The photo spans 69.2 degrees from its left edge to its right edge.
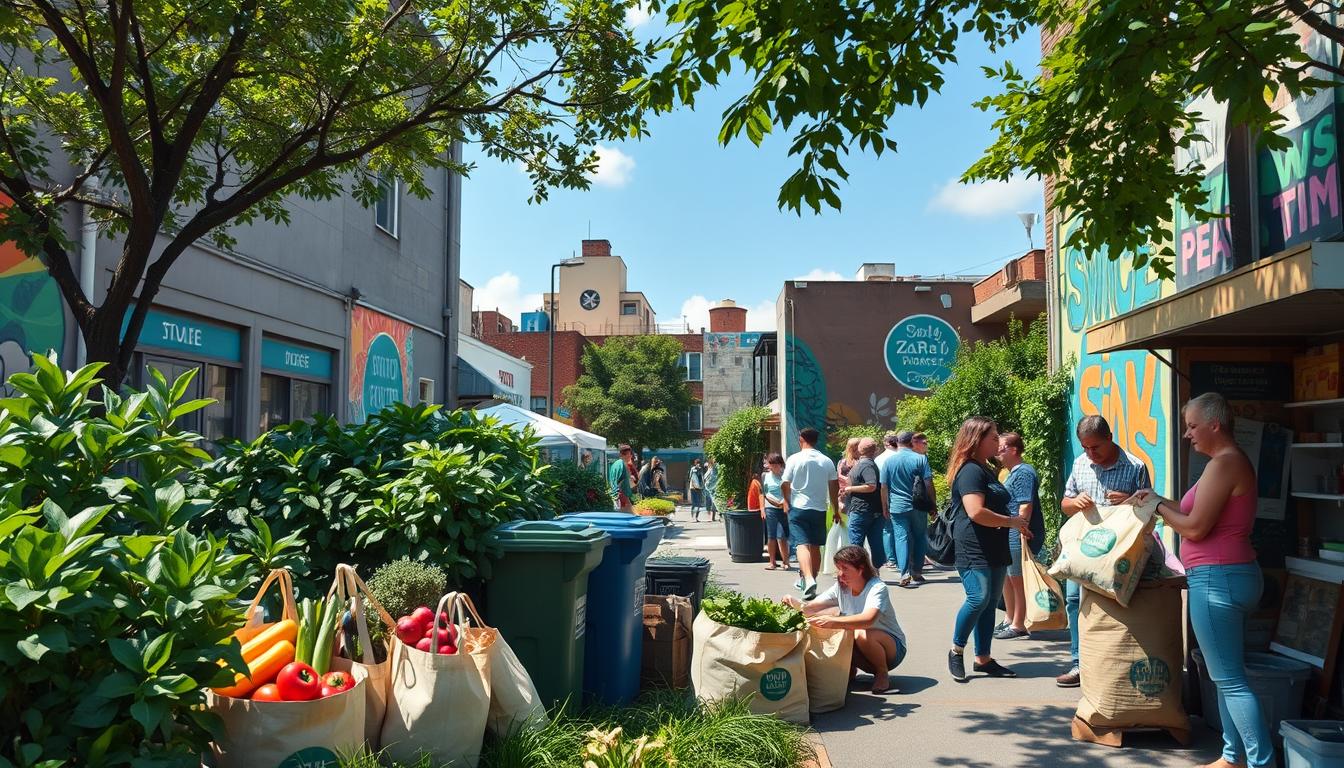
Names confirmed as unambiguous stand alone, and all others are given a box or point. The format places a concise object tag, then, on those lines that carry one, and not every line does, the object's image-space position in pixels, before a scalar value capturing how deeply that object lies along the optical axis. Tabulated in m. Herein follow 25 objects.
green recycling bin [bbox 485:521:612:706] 5.01
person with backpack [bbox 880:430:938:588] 11.21
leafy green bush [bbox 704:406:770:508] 18.44
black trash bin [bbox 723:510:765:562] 15.12
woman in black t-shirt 6.60
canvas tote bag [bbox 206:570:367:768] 3.34
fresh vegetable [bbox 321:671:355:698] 3.61
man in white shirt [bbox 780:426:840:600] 10.70
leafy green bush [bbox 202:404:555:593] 5.11
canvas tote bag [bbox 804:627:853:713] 6.05
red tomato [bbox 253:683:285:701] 3.42
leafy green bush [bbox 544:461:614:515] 7.66
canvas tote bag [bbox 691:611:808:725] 5.61
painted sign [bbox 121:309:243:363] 10.84
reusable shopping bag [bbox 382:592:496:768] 3.86
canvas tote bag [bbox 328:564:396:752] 3.85
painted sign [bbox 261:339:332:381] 13.77
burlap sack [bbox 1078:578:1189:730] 5.21
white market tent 17.17
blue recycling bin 5.46
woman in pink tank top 4.64
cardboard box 6.18
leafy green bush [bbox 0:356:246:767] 2.74
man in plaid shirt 5.94
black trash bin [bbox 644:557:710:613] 7.19
